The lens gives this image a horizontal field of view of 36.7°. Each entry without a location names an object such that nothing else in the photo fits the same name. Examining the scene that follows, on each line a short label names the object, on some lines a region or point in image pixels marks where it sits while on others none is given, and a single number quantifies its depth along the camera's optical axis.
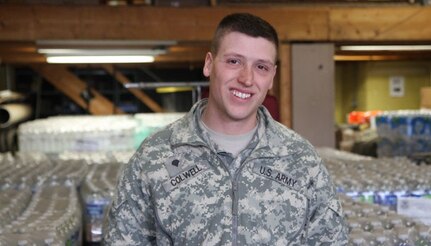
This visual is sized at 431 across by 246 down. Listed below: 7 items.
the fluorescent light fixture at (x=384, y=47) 6.40
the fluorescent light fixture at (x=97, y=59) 6.29
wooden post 5.95
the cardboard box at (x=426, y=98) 9.34
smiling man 1.89
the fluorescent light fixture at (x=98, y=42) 5.52
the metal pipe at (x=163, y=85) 5.47
